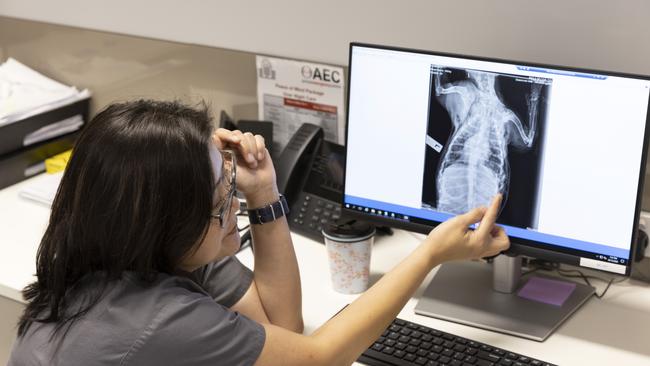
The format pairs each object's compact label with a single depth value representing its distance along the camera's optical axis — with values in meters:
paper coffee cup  1.55
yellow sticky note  2.19
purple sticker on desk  1.53
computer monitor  1.33
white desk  1.39
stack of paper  2.12
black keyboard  1.34
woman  1.07
